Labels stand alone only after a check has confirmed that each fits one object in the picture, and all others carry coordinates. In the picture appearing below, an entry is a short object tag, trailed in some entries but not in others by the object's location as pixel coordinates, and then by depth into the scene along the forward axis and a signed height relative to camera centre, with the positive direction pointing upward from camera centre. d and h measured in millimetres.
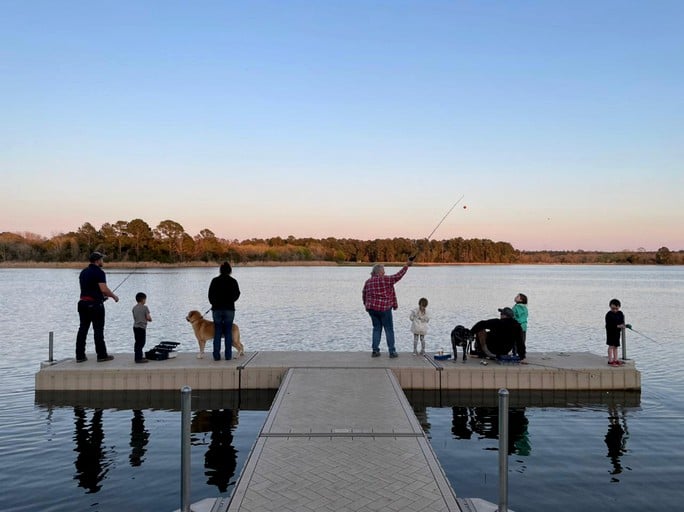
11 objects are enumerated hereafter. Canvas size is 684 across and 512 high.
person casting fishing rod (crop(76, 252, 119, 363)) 11438 -746
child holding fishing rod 12111 -1370
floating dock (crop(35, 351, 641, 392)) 11508 -2314
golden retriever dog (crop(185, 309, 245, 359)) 12336 -1500
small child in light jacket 13250 -1361
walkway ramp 5328 -2168
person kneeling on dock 12219 -1576
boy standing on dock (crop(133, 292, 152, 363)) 11672 -1273
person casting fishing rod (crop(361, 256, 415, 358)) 12477 -799
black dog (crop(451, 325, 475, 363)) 12406 -1636
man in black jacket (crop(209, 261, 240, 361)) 11703 -851
